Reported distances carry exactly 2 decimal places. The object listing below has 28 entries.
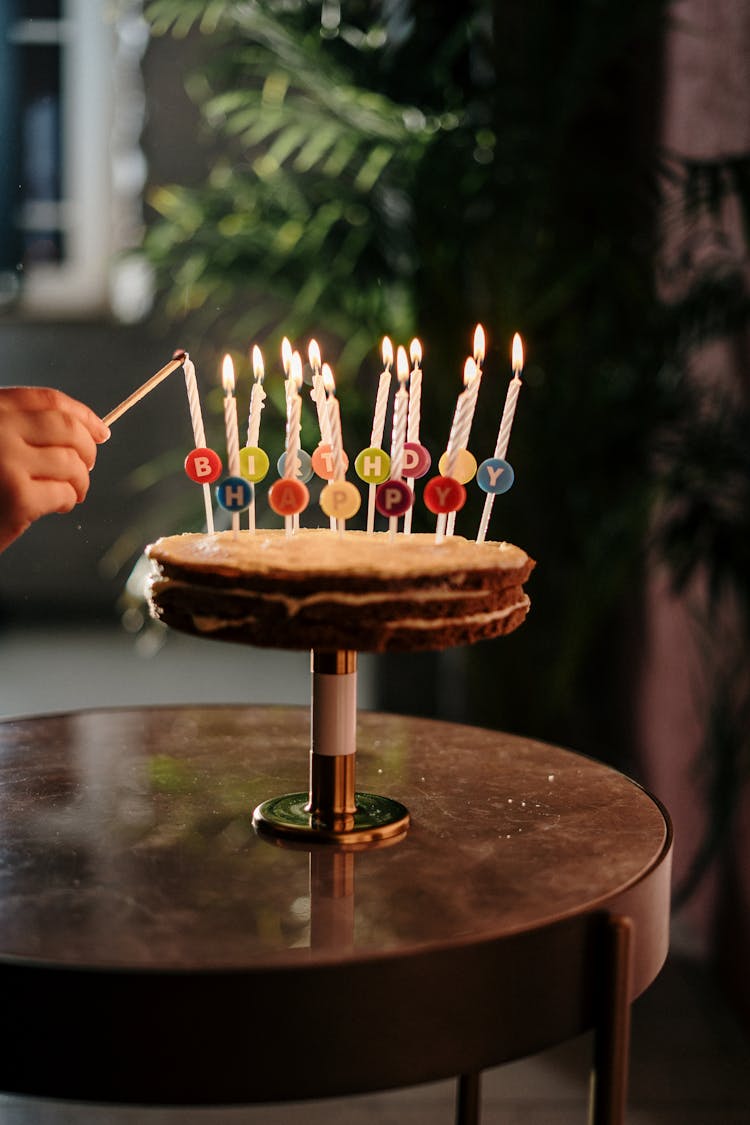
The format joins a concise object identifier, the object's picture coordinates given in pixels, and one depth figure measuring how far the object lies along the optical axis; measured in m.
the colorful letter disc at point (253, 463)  1.05
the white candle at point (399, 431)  1.05
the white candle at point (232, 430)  1.00
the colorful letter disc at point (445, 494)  0.99
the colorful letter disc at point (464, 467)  1.09
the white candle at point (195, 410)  1.01
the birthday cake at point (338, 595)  0.88
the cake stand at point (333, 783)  0.96
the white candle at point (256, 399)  1.05
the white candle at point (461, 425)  1.00
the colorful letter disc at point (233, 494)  0.96
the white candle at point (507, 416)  1.02
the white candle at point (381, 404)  1.08
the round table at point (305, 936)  0.71
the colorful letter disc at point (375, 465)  1.05
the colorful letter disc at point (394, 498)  0.98
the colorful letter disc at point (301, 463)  1.07
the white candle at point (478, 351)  1.03
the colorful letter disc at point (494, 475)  1.06
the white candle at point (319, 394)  1.08
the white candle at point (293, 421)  0.98
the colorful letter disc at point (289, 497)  0.97
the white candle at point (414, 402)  1.08
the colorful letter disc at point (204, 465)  1.06
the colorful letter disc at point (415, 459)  1.07
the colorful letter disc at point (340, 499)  0.98
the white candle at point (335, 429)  1.01
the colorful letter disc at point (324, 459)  1.12
